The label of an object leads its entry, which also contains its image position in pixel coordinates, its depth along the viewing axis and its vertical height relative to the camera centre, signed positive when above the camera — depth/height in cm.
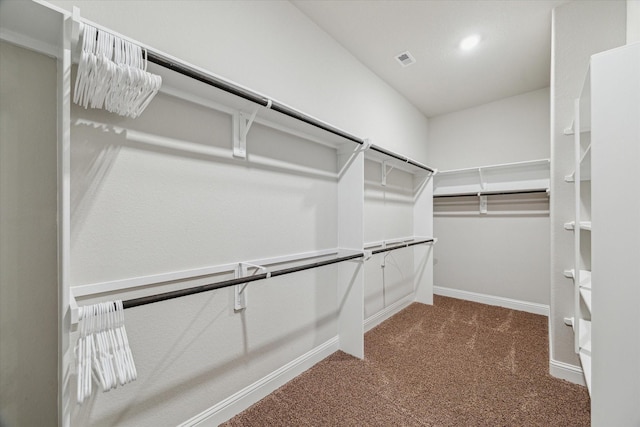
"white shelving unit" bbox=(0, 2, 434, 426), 79 +34
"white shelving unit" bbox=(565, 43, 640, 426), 95 -8
